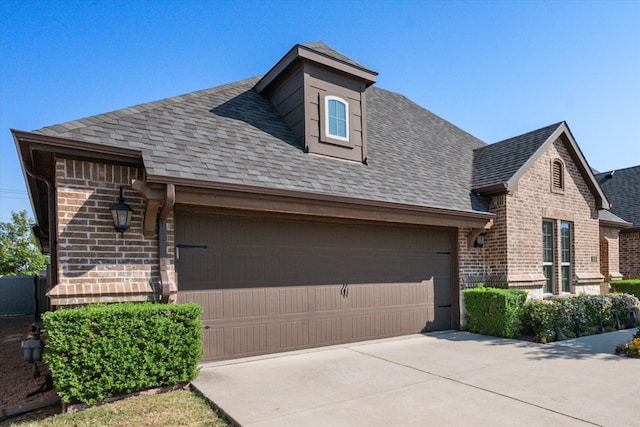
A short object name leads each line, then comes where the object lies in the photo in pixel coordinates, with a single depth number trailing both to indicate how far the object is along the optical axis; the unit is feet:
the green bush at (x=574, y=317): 27.63
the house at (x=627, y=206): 54.19
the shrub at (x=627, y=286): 46.09
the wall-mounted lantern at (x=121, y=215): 18.20
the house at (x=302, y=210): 18.61
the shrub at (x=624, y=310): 32.27
